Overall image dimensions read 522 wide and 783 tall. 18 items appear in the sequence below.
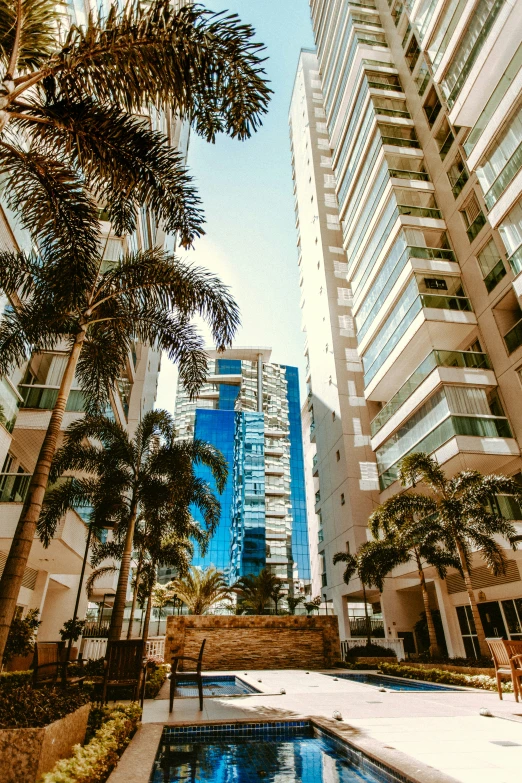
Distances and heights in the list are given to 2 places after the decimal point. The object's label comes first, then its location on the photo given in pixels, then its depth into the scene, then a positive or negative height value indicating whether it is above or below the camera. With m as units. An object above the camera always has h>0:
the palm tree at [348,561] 25.03 +5.42
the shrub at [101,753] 3.36 -0.54
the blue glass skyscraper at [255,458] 72.25 +32.30
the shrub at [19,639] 12.46 +0.96
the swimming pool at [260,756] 4.66 -0.75
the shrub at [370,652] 21.73 +1.12
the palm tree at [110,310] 9.80 +7.21
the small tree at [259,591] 36.72 +6.05
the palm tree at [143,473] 14.54 +5.78
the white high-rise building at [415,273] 18.66 +18.14
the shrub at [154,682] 10.30 -0.04
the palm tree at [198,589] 32.72 +5.42
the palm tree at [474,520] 14.60 +4.34
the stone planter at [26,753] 3.21 -0.43
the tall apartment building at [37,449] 13.55 +6.79
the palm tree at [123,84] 6.34 +7.23
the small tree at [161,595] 38.34 +5.92
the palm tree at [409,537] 17.33 +4.64
